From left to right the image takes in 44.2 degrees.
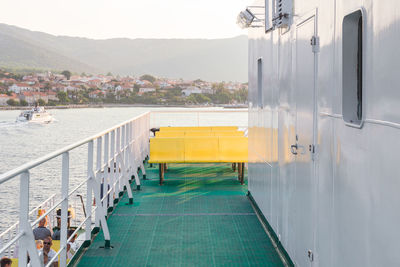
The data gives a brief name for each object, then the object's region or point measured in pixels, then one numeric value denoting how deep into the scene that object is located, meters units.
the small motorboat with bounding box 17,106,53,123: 76.62
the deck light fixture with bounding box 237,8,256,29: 4.82
